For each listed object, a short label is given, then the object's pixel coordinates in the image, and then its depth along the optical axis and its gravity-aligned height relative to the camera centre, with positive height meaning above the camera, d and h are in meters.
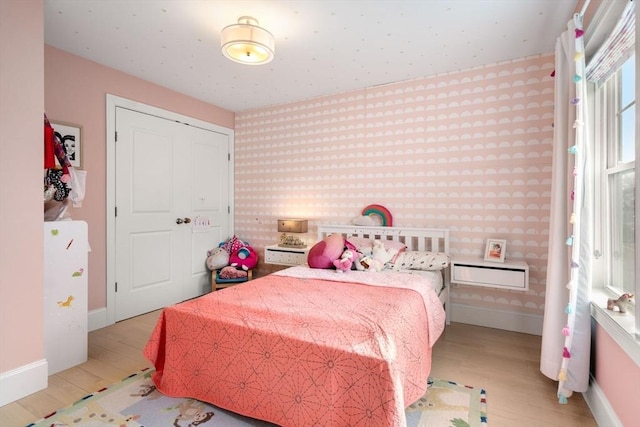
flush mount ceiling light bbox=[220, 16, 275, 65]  2.22 +1.17
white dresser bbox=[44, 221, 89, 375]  2.29 -0.58
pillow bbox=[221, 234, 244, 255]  4.37 -0.43
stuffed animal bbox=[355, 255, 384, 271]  2.95 -0.46
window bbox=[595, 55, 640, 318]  1.79 +0.23
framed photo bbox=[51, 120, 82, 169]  2.86 +0.66
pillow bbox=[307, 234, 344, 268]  3.03 -0.37
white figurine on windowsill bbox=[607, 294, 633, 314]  1.65 -0.45
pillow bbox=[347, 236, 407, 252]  3.21 -0.31
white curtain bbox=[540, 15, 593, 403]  1.90 -0.13
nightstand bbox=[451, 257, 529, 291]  2.73 -0.52
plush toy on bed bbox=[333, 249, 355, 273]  2.91 -0.44
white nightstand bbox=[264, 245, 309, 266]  3.91 -0.52
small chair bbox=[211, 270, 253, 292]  4.04 -0.84
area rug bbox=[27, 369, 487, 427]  1.77 -1.13
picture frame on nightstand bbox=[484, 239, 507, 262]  2.97 -0.34
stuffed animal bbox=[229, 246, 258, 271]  4.26 -0.60
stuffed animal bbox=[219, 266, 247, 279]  4.04 -0.75
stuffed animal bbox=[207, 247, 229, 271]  4.21 -0.59
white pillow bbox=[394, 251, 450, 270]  2.97 -0.44
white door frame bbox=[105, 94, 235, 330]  3.24 +0.13
